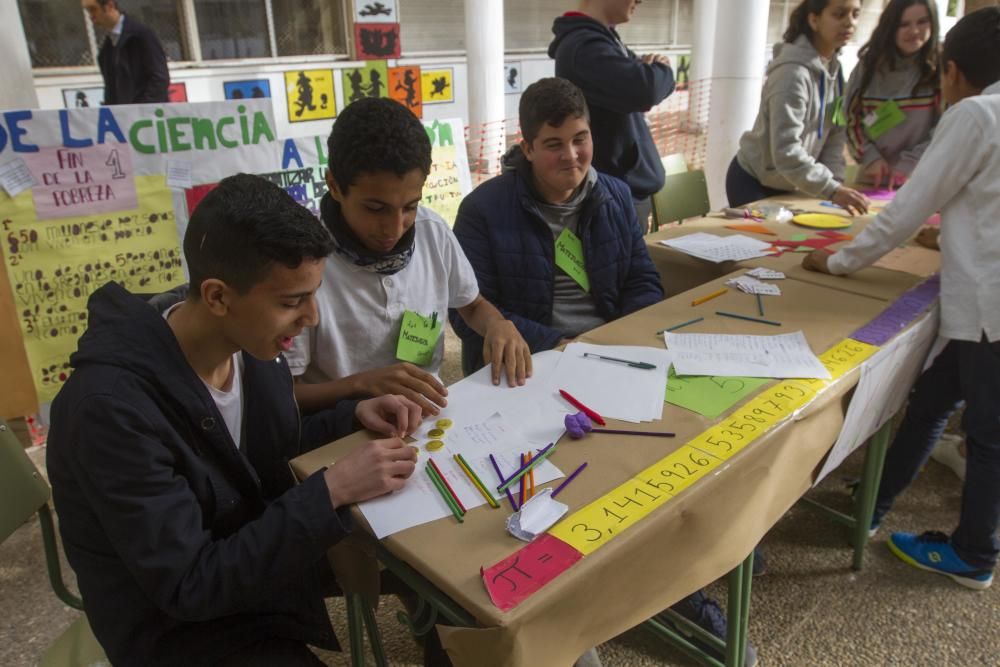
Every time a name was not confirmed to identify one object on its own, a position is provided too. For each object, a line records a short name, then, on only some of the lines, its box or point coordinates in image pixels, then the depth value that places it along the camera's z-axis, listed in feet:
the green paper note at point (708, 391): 4.08
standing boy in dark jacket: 7.38
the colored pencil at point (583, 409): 3.92
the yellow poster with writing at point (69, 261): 7.24
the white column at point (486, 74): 19.30
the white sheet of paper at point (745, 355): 4.48
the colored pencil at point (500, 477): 3.22
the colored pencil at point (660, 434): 3.79
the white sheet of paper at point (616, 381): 4.07
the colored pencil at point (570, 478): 3.33
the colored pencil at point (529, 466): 3.35
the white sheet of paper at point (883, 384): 4.60
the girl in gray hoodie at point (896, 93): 8.71
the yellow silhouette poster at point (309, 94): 19.21
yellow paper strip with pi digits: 3.06
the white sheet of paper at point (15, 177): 6.98
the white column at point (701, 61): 26.81
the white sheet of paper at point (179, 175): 8.04
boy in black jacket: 2.88
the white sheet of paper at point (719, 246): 7.09
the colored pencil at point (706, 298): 5.77
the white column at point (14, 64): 8.89
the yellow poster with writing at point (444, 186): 11.41
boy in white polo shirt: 4.18
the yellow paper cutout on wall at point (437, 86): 21.08
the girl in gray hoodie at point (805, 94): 8.29
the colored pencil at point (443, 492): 3.16
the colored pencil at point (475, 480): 3.25
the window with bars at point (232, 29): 18.21
